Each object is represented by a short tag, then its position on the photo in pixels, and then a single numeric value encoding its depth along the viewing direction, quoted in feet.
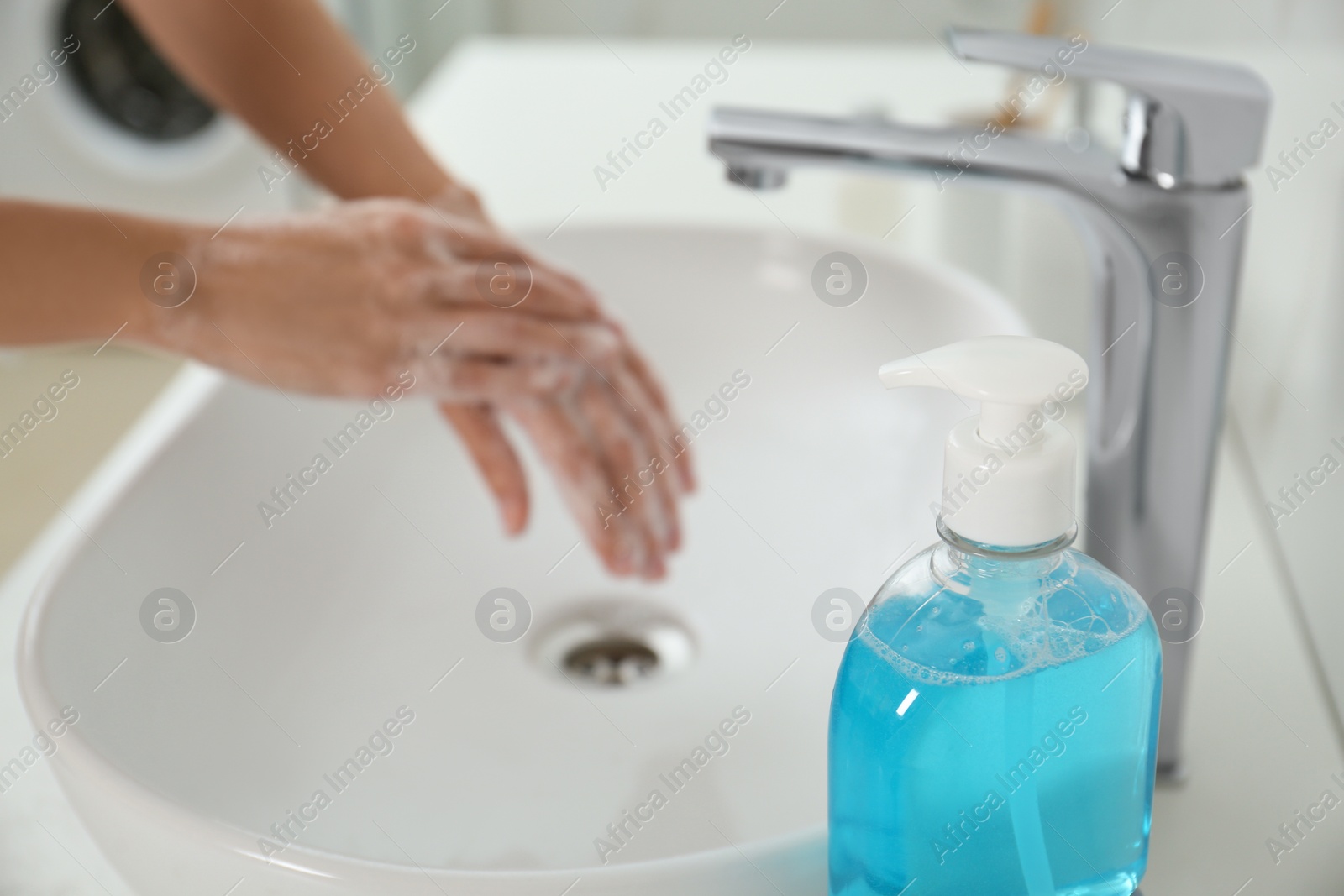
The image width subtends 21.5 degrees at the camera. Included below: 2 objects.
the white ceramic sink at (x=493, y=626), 3.71
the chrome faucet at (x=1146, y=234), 3.62
